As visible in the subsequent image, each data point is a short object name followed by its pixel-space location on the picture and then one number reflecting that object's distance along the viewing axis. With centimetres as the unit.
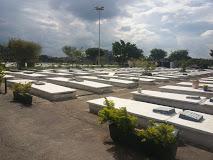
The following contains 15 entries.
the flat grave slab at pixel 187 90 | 881
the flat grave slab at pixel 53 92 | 828
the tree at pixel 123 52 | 4720
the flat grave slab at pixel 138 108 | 517
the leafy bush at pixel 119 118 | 415
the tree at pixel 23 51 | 2701
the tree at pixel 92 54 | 5850
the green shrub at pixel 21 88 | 751
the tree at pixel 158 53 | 7287
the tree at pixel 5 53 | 2964
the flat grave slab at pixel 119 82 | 1206
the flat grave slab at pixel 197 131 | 428
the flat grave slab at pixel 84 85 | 1015
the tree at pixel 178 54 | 6341
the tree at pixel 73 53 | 3776
